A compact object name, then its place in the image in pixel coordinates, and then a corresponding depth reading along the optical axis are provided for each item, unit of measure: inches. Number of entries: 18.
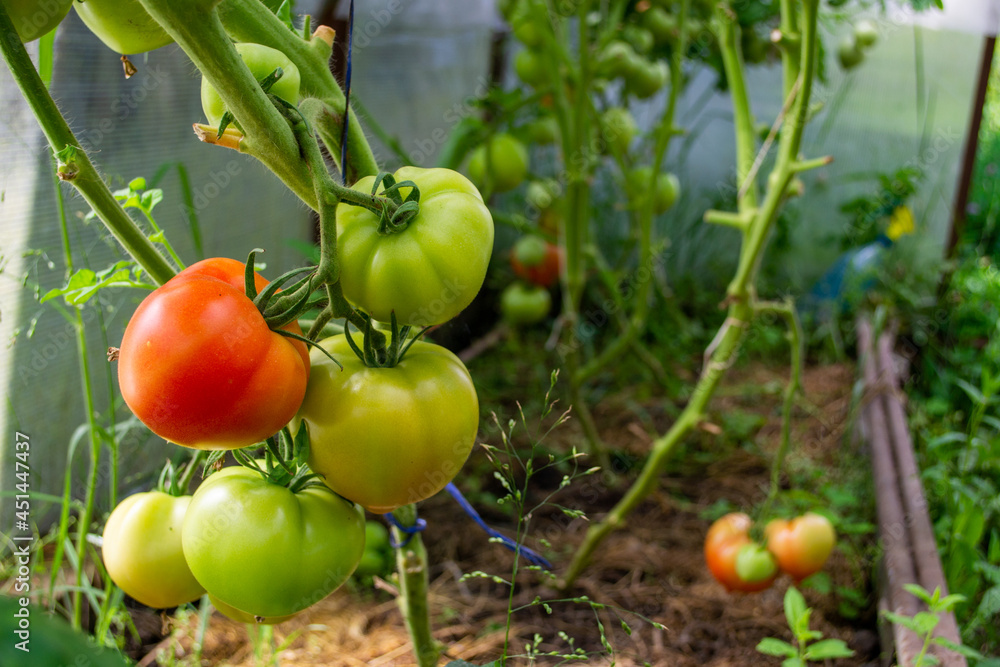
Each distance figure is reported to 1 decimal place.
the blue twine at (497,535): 25.8
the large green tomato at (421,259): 16.1
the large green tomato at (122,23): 17.1
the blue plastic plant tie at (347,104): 18.8
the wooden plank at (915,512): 40.1
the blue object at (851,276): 108.0
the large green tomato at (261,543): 18.1
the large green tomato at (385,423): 17.8
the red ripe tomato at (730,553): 47.1
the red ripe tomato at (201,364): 15.2
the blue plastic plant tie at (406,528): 25.5
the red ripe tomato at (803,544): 45.6
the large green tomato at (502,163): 66.5
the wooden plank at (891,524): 40.6
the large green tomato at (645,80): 70.2
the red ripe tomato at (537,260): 86.3
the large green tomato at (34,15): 16.3
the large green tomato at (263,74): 18.0
